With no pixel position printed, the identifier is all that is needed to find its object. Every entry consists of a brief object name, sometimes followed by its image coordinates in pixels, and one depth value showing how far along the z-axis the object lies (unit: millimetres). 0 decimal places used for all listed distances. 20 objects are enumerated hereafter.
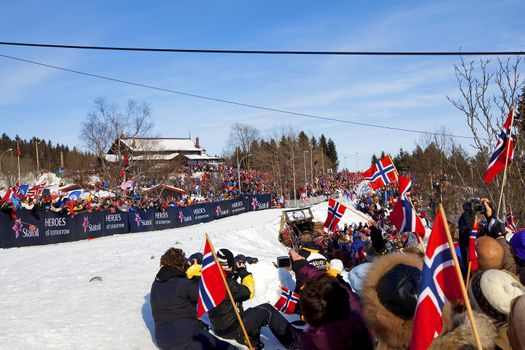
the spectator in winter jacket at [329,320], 3281
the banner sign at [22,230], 19266
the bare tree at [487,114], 13383
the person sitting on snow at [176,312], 5871
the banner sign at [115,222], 24594
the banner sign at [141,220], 26345
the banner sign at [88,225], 22688
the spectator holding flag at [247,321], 6719
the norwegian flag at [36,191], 21944
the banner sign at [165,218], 28172
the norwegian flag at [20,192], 20291
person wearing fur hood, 2664
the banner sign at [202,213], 31344
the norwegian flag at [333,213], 12766
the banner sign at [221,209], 34094
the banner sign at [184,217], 29797
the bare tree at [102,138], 48953
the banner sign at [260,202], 40659
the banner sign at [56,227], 20922
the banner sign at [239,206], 37219
